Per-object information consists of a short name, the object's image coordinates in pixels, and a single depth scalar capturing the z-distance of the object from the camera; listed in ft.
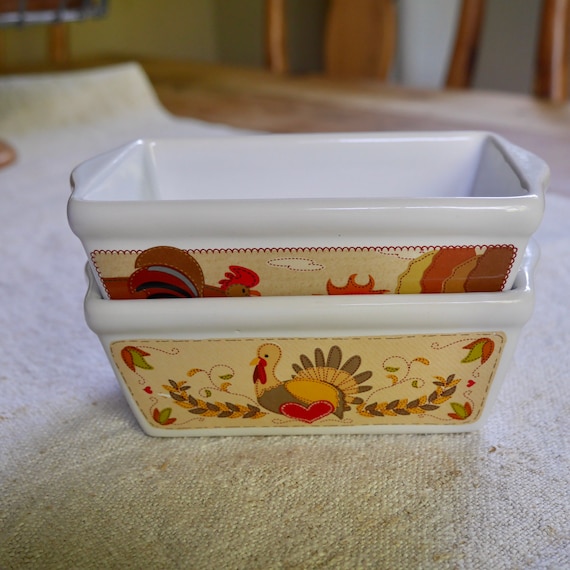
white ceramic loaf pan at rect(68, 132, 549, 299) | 0.87
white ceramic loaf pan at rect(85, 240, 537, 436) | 0.94
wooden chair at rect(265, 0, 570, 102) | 3.00
